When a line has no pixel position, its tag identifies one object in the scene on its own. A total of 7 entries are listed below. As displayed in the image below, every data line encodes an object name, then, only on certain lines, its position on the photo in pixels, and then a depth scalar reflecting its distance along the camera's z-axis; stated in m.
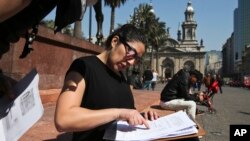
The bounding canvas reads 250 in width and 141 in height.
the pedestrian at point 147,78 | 14.59
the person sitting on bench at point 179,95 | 4.82
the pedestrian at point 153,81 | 16.35
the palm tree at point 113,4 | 16.87
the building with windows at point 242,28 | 86.60
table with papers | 1.10
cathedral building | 70.74
